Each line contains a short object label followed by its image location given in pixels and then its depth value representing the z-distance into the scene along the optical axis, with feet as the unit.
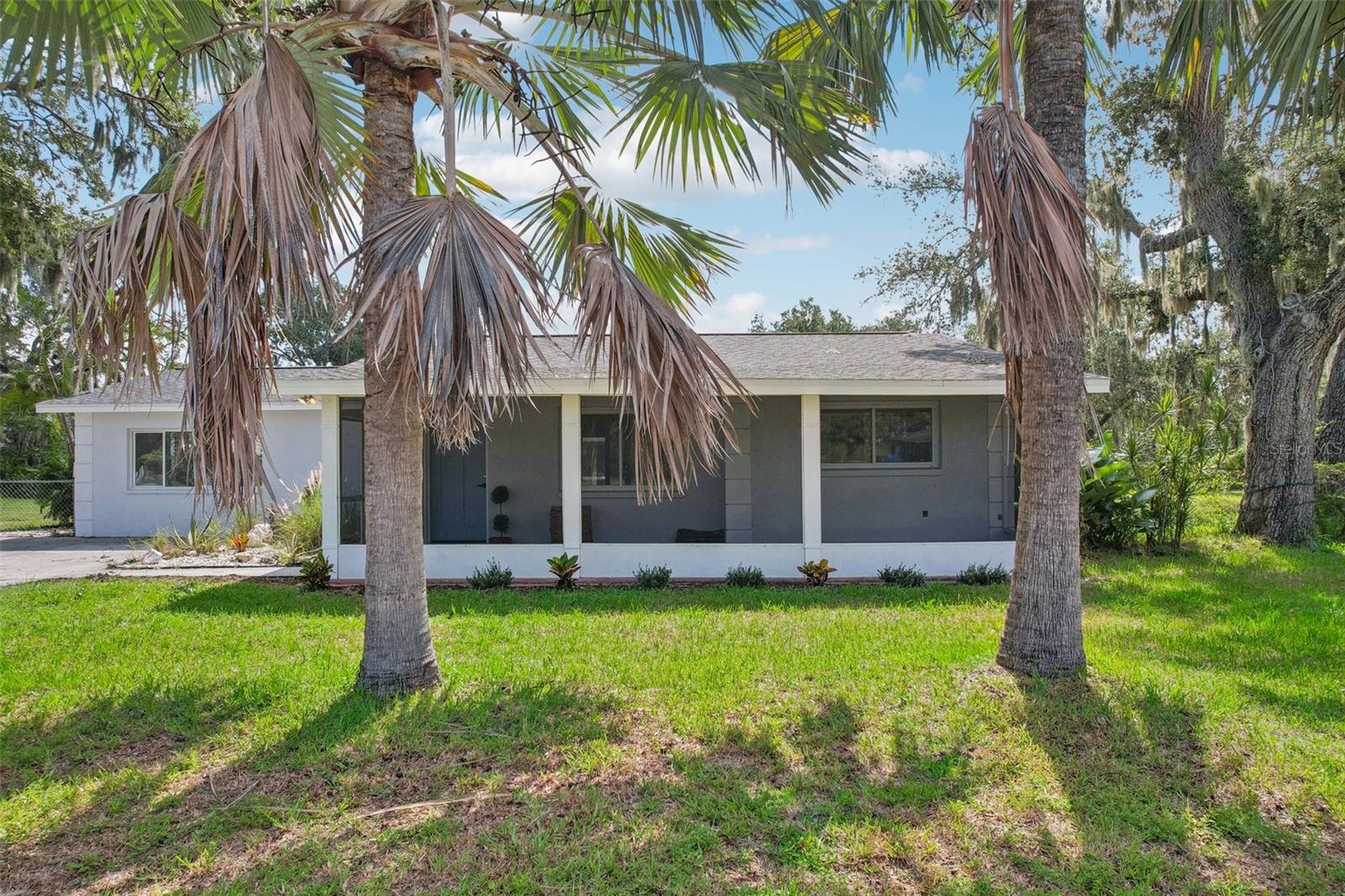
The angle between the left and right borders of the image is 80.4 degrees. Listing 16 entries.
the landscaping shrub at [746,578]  31.83
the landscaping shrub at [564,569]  31.37
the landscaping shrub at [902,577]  31.50
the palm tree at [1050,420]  17.15
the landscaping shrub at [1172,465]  36.73
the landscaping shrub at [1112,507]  36.50
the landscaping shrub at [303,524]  38.99
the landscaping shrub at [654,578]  31.63
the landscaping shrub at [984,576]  31.76
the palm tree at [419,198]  12.54
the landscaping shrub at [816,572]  31.53
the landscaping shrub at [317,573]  31.60
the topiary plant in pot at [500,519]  40.06
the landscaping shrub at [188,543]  40.14
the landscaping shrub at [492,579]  31.60
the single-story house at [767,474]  32.60
